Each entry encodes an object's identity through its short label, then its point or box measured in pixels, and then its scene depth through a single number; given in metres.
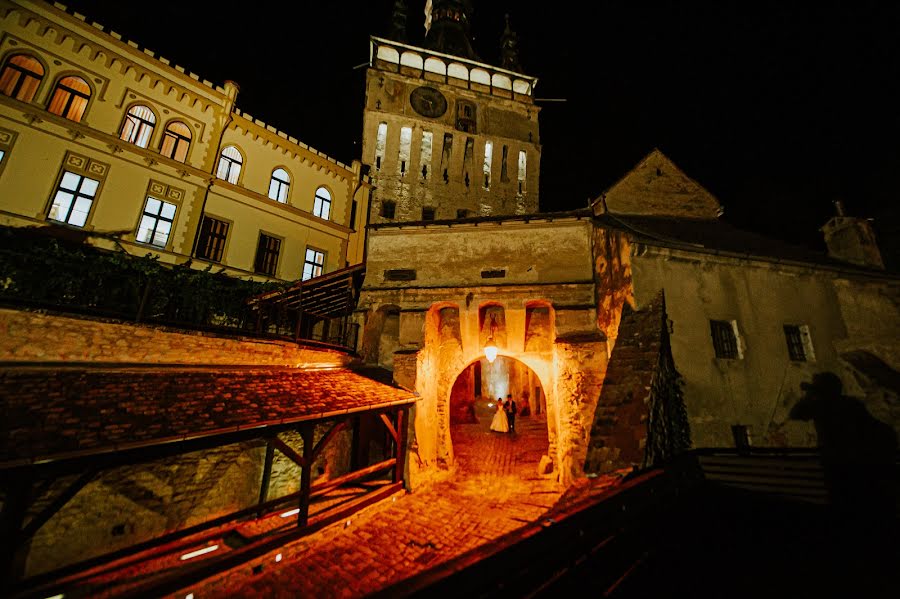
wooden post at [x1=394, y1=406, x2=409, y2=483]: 9.93
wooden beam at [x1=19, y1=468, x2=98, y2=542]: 4.49
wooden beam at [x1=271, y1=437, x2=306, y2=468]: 6.59
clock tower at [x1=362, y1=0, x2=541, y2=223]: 23.58
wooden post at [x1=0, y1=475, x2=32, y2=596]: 4.32
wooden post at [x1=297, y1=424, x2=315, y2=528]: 7.08
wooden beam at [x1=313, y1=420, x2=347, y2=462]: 7.29
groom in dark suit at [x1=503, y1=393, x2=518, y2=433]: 16.89
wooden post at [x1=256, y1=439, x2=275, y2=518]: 9.37
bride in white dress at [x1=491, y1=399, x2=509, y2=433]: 16.38
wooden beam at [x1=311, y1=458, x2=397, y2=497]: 8.24
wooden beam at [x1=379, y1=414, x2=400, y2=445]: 9.27
